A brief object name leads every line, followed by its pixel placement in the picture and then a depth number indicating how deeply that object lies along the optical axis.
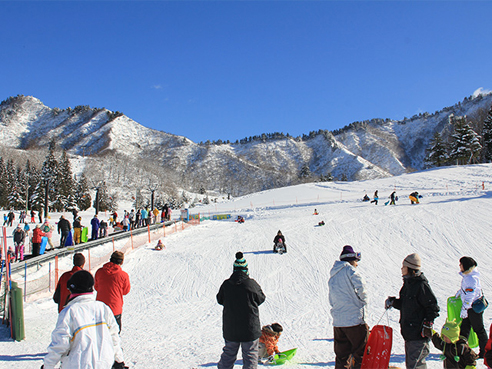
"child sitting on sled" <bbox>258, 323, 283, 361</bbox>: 5.10
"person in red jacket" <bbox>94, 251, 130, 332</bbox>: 5.05
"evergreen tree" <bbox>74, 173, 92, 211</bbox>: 61.46
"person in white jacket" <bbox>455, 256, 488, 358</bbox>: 4.57
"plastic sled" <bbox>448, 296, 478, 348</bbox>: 4.66
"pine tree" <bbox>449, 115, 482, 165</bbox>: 52.16
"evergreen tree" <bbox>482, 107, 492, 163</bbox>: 52.88
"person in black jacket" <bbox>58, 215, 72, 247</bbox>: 15.58
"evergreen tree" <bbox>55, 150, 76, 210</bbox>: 54.78
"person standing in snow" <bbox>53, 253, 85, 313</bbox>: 4.90
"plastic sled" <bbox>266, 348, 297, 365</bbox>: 5.01
